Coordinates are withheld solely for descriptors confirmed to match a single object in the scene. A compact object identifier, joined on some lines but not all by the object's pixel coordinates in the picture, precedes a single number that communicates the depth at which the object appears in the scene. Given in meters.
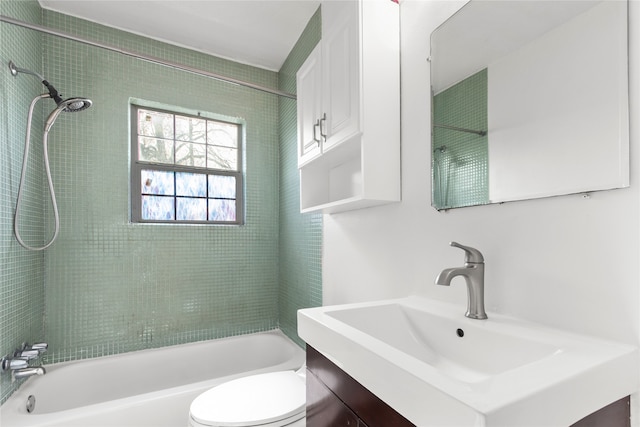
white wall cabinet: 1.26
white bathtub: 1.45
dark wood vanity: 0.62
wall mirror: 0.71
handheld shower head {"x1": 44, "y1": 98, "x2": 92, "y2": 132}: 1.67
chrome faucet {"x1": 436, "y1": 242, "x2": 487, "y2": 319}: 0.90
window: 2.29
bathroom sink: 0.48
